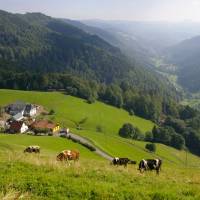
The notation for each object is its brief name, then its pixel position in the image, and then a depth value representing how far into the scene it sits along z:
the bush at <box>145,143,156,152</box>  97.86
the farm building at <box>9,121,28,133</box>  100.81
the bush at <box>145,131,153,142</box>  117.75
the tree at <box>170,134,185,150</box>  119.31
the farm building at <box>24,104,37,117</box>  127.12
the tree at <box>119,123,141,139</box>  114.38
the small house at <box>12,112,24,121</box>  122.35
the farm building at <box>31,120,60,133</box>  100.25
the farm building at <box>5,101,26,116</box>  127.50
